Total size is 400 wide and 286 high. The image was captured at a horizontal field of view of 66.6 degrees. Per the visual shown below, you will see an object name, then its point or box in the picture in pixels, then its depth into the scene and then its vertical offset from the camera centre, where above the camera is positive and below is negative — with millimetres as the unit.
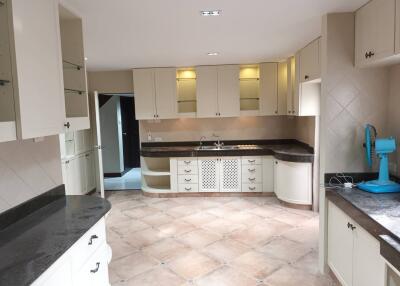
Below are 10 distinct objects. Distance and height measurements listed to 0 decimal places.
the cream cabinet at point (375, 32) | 2119 +618
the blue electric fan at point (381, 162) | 2416 -399
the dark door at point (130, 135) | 8352 -428
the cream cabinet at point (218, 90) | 5570 +499
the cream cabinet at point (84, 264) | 1534 -835
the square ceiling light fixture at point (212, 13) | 2549 +890
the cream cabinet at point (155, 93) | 5617 +486
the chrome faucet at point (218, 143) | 5955 -502
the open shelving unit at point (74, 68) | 2471 +436
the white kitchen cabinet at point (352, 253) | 1885 -981
